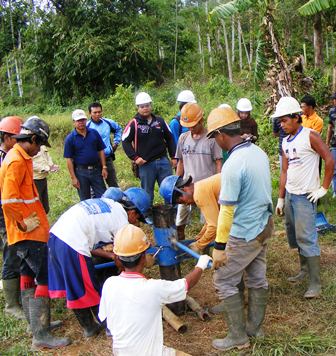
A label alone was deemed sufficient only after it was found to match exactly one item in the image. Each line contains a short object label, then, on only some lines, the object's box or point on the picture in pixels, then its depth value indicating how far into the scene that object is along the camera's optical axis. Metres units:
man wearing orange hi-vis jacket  3.72
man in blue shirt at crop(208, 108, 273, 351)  3.25
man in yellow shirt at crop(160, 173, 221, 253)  3.93
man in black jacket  6.23
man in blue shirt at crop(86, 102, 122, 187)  7.11
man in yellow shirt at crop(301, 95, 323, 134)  6.45
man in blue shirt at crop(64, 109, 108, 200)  6.38
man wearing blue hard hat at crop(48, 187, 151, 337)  3.59
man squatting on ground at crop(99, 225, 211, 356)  2.70
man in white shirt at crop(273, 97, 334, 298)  4.23
